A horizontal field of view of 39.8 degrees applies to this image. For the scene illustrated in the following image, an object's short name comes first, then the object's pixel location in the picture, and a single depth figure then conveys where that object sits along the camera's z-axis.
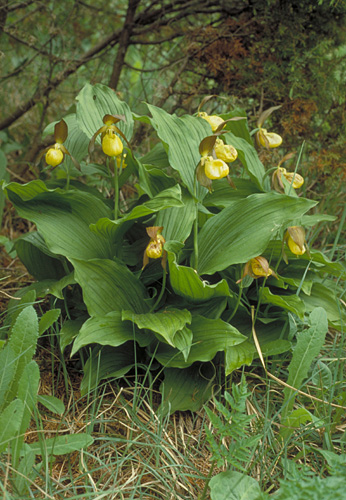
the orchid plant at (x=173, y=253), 1.24
